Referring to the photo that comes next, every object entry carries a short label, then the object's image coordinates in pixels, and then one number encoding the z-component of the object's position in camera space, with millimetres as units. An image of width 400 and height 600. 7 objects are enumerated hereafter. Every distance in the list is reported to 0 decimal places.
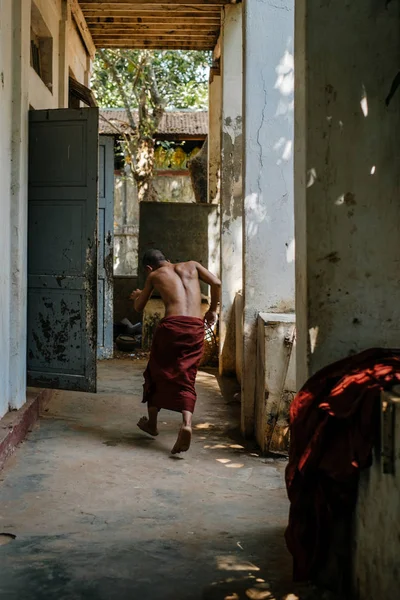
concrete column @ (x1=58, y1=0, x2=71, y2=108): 8430
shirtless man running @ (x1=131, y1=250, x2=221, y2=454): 5789
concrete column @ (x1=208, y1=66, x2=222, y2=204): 11234
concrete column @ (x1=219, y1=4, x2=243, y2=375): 8539
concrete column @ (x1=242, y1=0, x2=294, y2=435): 5887
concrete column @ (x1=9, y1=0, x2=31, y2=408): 5664
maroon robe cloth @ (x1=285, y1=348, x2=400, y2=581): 2736
